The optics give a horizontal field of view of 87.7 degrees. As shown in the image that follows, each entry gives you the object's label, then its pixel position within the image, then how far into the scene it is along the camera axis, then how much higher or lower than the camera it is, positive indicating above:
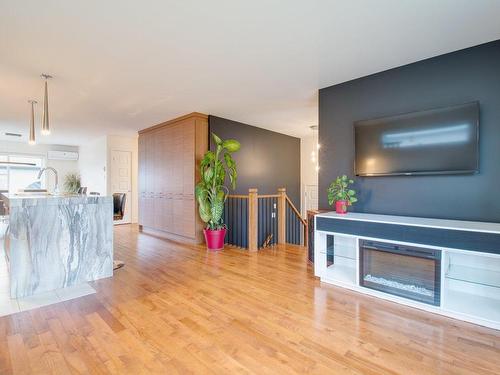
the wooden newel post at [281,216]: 4.78 -0.59
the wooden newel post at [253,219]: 4.44 -0.60
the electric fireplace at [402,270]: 2.33 -0.84
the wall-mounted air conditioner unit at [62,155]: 8.51 +1.02
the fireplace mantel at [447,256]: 2.11 -0.68
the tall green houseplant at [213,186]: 4.41 -0.02
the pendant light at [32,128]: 3.93 +0.88
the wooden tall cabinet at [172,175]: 4.89 +0.20
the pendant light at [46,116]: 3.23 +0.86
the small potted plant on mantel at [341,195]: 3.09 -0.13
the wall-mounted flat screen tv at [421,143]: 2.51 +0.44
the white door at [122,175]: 7.16 +0.29
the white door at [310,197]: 7.14 -0.35
